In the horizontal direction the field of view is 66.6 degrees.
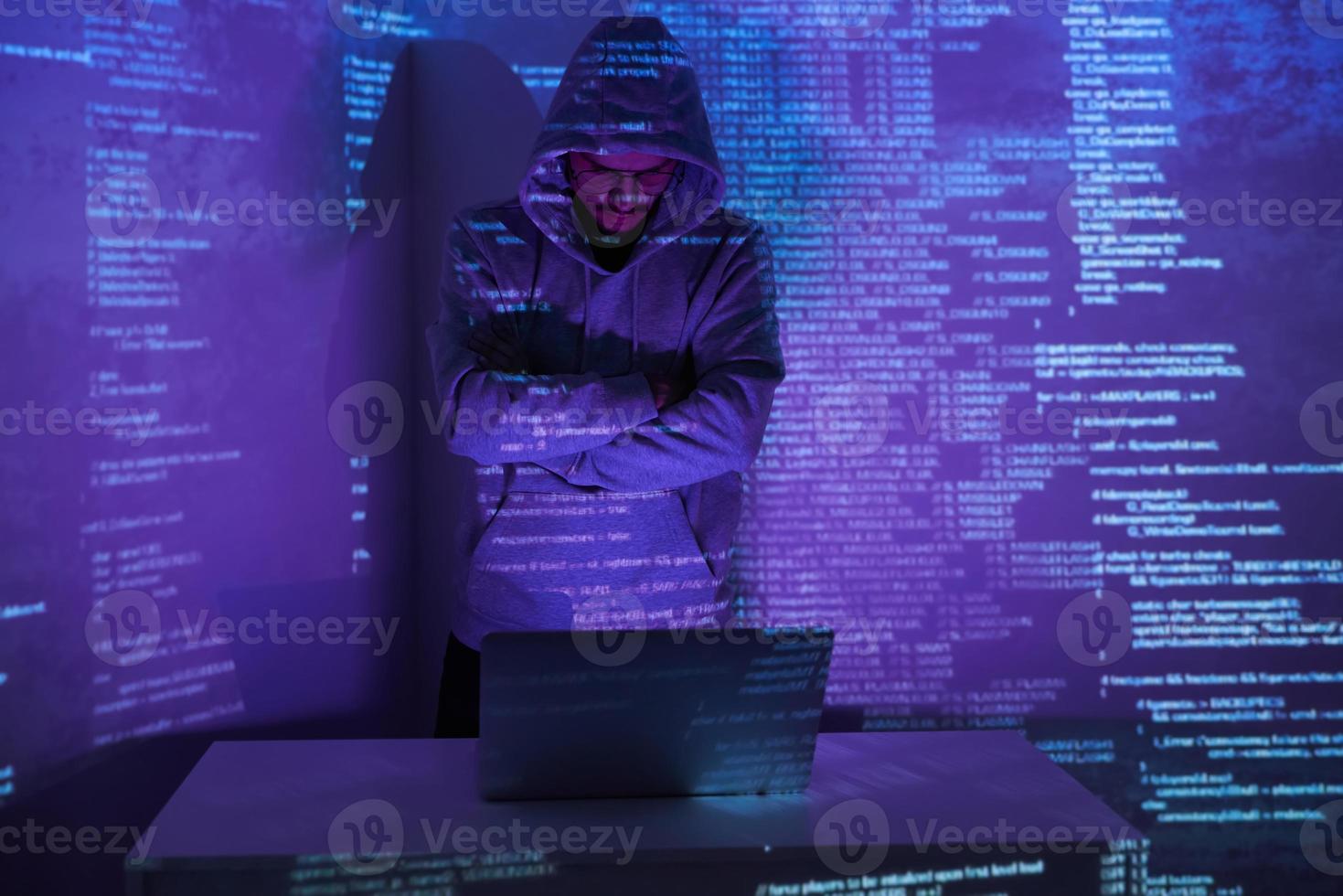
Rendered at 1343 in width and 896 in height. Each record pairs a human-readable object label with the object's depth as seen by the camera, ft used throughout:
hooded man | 6.25
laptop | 3.96
